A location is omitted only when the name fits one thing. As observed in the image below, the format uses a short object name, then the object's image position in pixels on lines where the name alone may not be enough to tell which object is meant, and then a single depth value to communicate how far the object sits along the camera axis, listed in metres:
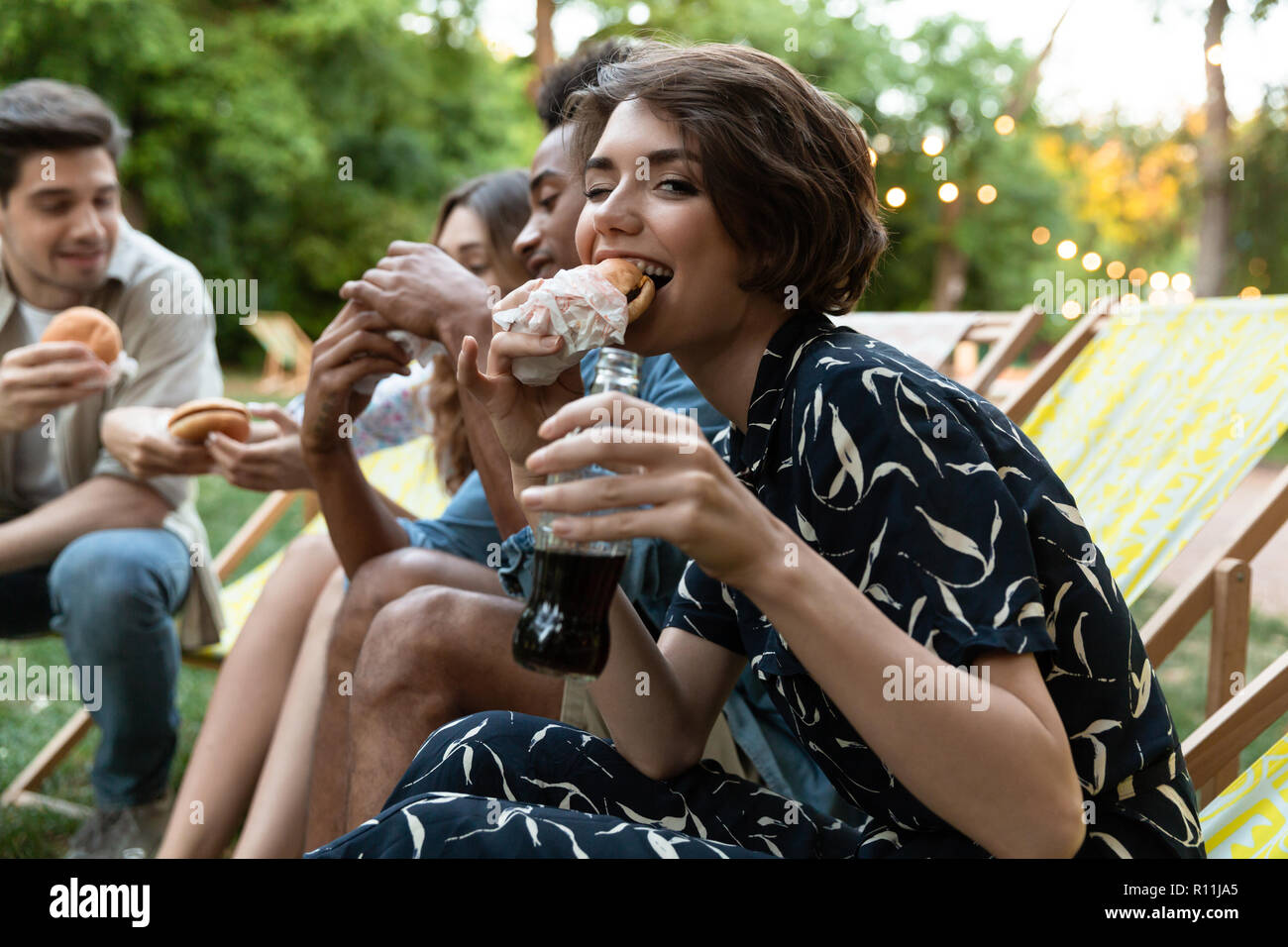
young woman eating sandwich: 1.08
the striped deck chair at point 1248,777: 1.59
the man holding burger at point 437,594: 1.83
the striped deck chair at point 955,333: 3.57
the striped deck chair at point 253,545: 3.27
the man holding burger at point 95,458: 2.86
